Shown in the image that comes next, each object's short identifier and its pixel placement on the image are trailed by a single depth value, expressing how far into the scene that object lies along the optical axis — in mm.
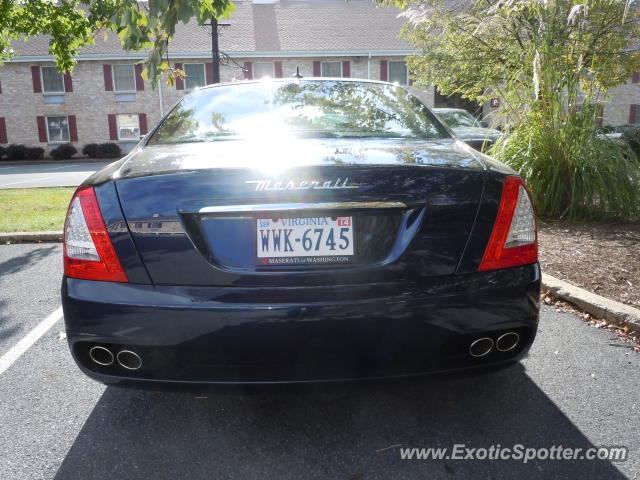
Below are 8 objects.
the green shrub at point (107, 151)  30172
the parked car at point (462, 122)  10818
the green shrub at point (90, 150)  30297
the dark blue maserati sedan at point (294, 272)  1925
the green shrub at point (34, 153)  29797
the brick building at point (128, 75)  30953
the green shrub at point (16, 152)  29562
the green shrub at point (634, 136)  9667
